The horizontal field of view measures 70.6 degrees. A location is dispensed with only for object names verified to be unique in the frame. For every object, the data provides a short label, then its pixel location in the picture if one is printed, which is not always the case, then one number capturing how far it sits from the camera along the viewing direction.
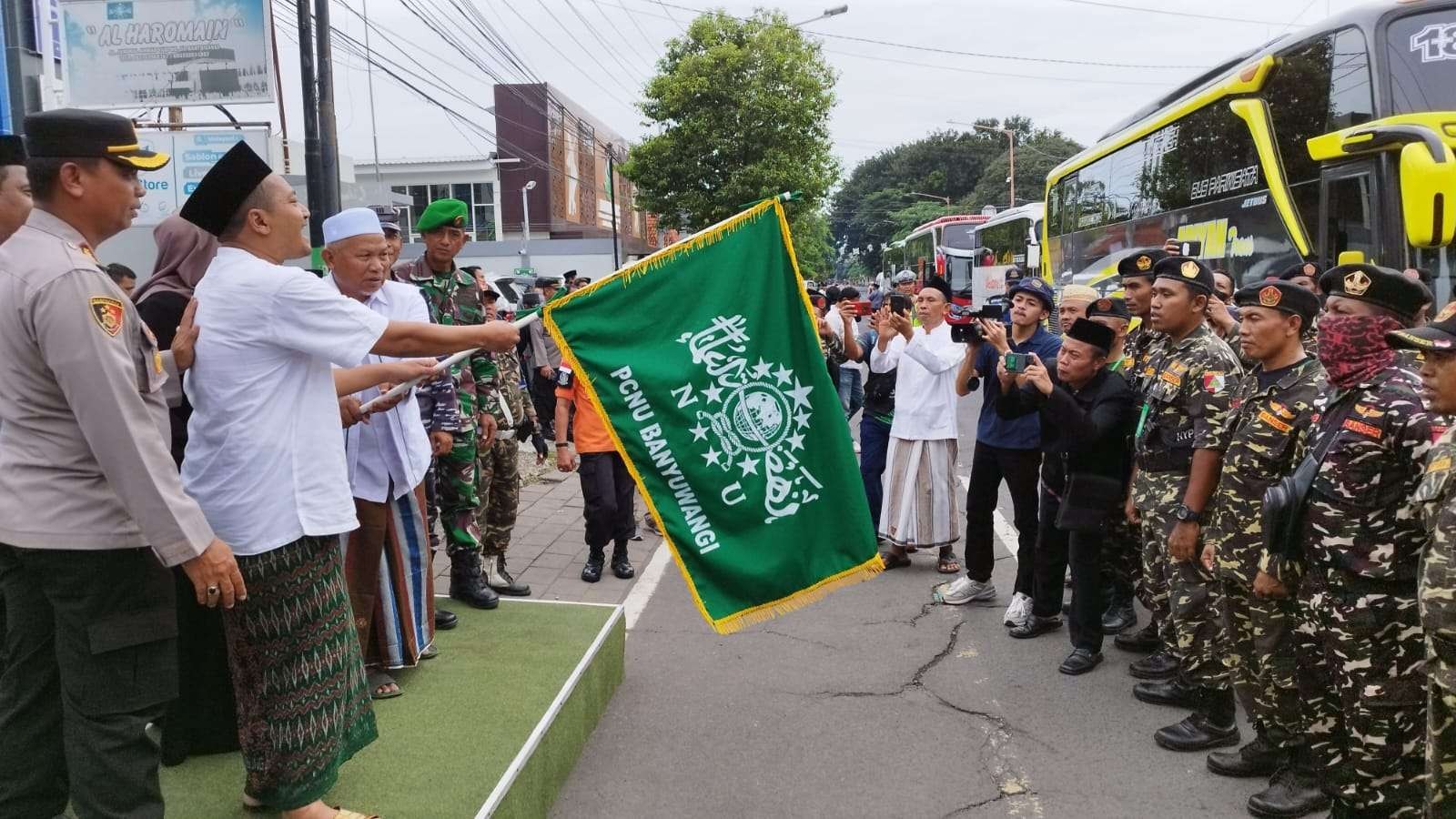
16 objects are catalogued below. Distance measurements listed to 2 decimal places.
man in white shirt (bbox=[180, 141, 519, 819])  2.60
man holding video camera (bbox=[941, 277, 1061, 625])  5.43
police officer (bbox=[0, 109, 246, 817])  2.21
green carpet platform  2.98
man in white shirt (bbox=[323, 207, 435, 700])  3.76
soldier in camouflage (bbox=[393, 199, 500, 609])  4.77
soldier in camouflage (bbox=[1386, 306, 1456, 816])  2.48
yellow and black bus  6.45
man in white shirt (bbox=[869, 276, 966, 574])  6.34
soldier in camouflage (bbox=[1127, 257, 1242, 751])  4.02
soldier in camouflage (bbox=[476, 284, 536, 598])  5.51
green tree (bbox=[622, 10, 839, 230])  29.38
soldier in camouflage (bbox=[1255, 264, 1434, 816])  2.91
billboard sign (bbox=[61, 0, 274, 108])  10.62
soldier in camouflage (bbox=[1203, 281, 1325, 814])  3.46
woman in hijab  3.14
